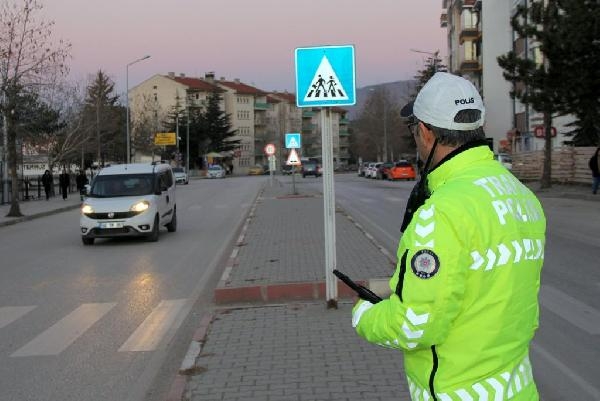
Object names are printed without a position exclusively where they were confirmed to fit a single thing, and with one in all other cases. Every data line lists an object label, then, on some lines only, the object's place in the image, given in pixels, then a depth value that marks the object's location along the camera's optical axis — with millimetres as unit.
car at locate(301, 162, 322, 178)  78250
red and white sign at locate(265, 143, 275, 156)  38438
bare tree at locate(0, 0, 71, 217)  25266
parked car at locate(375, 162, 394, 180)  60925
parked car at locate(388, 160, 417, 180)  55812
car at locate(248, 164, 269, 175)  106375
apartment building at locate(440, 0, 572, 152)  47906
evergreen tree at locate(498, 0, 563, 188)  25192
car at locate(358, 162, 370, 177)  72375
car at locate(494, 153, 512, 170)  42534
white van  15250
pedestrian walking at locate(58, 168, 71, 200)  35816
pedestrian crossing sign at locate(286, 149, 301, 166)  30489
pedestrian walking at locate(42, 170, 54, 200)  36528
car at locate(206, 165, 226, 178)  85250
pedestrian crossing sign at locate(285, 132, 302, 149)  29578
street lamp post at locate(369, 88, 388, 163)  92088
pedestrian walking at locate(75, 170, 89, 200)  37516
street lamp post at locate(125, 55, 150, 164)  54812
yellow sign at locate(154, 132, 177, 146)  83312
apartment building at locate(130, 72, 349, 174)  122375
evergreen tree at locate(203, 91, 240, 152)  109312
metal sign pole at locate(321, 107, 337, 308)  7402
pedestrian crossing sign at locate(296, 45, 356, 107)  7379
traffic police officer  1886
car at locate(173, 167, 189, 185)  61166
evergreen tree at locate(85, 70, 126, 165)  50406
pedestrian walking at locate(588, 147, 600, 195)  25047
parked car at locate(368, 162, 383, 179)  65500
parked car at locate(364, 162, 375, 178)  68169
